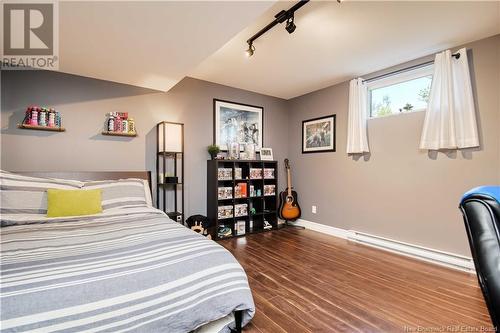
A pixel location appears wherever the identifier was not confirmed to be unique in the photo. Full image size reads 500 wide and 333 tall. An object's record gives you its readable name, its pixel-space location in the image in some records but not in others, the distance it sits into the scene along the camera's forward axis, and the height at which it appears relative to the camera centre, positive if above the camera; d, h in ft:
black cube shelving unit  11.25 -1.62
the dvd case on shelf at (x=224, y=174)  11.43 -0.34
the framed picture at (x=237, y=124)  12.13 +2.44
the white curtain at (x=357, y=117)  10.53 +2.33
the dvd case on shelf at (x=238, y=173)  11.85 -0.31
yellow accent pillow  6.41 -1.02
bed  2.77 -1.61
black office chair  2.18 -0.73
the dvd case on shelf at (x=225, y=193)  11.35 -1.28
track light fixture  6.06 +4.29
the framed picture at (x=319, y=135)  12.24 +1.83
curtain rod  8.01 +4.05
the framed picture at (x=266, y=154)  13.25 +0.77
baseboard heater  7.75 -3.30
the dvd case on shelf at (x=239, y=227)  11.77 -3.17
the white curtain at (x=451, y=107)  7.65 +2.10
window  9.07 +3.23
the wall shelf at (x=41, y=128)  7.73 +1.42
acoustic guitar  13.25 -2.26
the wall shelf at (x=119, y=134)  9.17 +1.40
